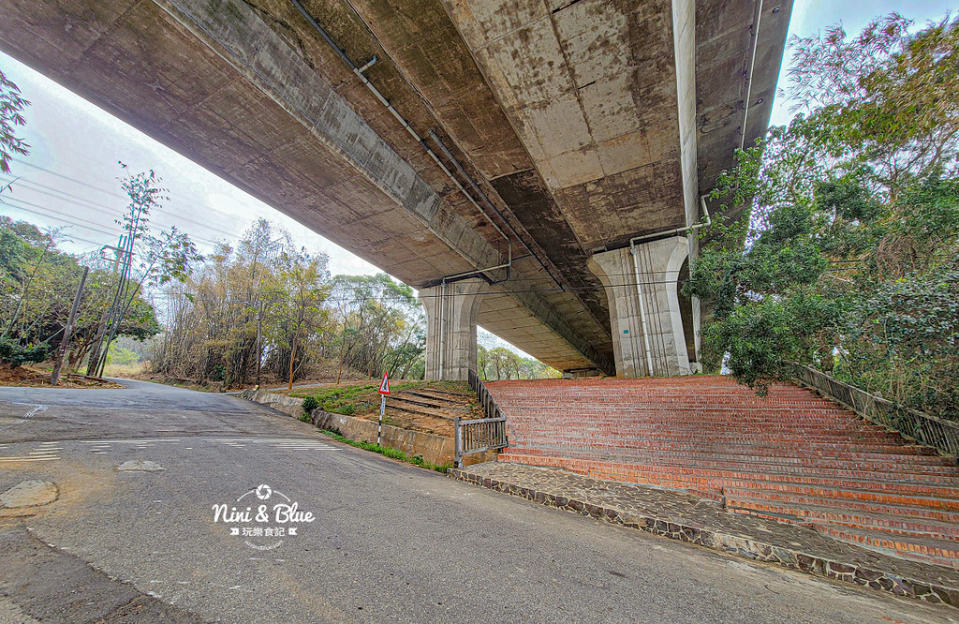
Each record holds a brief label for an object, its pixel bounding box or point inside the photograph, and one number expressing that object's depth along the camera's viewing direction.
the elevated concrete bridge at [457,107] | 6.38
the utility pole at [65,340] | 13.64
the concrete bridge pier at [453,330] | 16.72
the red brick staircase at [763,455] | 4.38
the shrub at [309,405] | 12.39
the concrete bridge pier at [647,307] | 13.01
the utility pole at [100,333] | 16.92
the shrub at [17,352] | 13.52
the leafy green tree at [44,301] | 15.20
